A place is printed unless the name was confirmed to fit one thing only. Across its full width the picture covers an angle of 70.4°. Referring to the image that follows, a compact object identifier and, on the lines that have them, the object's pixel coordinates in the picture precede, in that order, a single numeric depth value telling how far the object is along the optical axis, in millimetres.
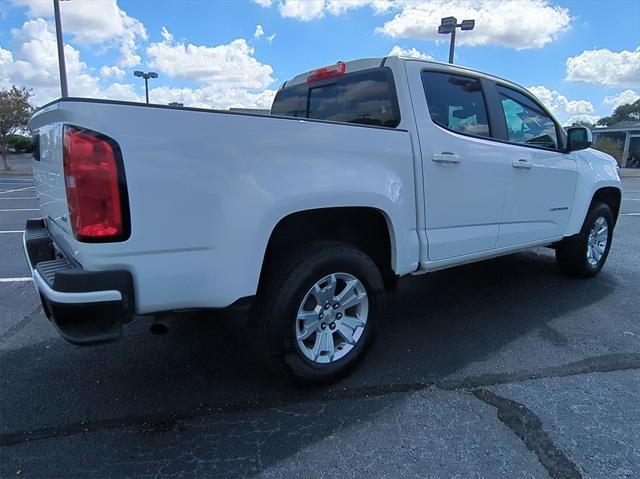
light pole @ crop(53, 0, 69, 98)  15438
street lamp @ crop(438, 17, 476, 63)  14352
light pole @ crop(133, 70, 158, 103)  29797
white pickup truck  1988
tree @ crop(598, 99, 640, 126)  68125
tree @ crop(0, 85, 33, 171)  22859
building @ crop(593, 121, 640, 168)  41000
